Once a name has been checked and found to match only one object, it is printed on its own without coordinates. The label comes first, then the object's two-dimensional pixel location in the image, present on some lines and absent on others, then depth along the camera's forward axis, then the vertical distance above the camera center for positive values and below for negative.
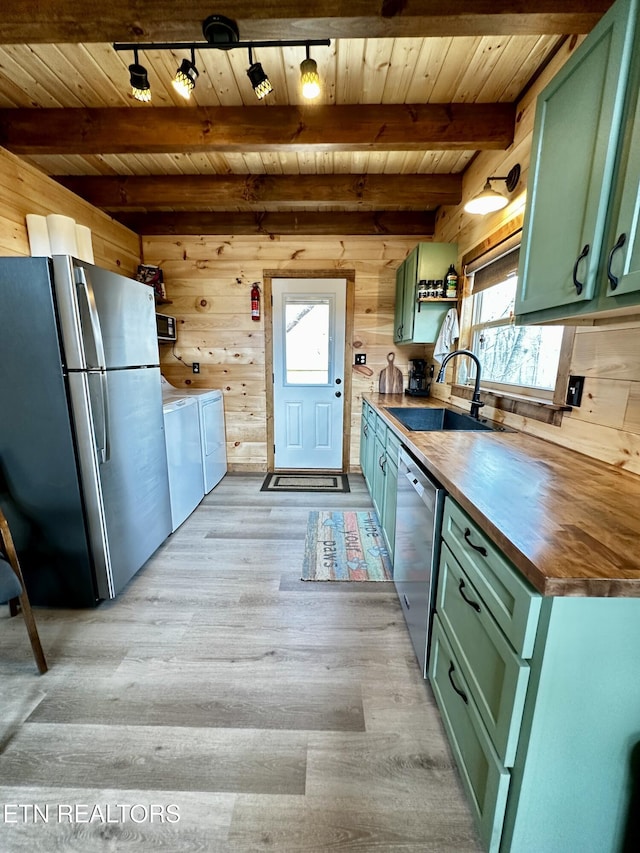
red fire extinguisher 3.59 +0.60
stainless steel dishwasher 1.27 -0.80
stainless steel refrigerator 1.55 -0.35
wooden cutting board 3.71 -0.24
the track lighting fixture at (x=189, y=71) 1.46 +1.24
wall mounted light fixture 1.84 +0.86
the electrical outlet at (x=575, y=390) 1.45 -0.13
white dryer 3.21 -0.75
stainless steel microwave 3.27 +0.26
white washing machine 2.56 -0.81
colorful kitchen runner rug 2.14 -1.34
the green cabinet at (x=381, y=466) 2.09 -0.79
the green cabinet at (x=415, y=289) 2.75 +0.59
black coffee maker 3.39 -0.22
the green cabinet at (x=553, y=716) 0.70 -0.78
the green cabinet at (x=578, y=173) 0.92 +0.58
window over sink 1.76 +0.12
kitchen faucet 2.10 -0.28
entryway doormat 3.54 -1.35
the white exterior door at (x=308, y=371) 3.63 -0.16
